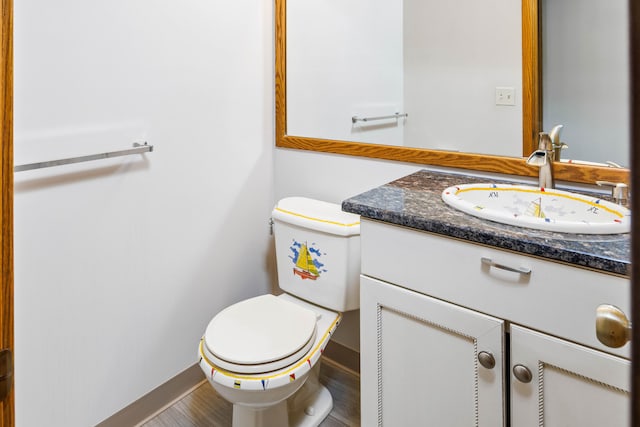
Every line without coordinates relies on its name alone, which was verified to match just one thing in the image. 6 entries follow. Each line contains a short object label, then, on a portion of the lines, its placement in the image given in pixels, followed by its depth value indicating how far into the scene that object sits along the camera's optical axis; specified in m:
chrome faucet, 1.24
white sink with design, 0.96
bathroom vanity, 0.90
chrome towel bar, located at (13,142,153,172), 1.21
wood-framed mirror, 1.28
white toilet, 1.28
